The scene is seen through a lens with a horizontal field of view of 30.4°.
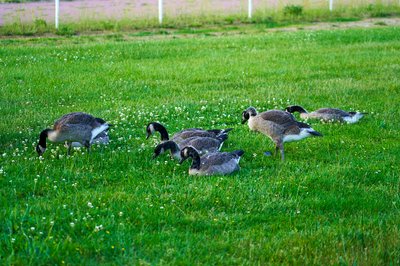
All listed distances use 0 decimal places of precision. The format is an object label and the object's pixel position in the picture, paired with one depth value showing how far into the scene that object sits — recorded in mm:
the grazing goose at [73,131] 11648
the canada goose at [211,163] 10555
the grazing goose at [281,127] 11570
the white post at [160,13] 32031
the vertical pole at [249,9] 33353
